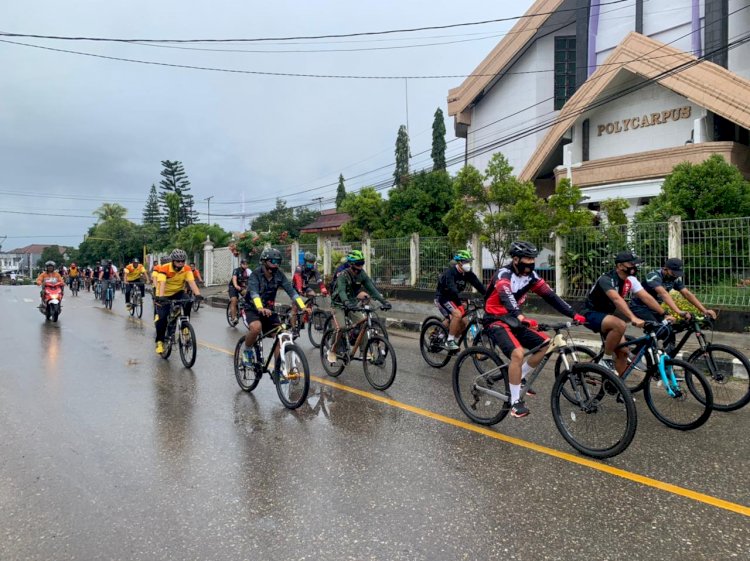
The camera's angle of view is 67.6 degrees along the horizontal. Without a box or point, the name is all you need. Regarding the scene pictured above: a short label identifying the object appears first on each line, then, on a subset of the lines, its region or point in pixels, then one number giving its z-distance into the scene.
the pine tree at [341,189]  67.75
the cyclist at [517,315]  5.08
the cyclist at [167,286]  9.09
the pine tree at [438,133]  56.53
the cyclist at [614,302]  5.59
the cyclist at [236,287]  12.85
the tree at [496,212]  14.04
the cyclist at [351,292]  7.57
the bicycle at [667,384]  5.29
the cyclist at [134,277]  16.61
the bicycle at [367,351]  6.87
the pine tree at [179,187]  66.19
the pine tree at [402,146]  64.88
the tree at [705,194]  12.93
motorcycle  14.85
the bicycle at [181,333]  8.51
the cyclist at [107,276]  20.83
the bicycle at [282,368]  6.04
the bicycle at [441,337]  8.23
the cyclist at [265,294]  6.54
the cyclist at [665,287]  6.05
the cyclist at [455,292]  8.17
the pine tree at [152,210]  77.88
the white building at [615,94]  19.33
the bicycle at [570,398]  4.35
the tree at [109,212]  81.56
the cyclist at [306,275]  10.64
